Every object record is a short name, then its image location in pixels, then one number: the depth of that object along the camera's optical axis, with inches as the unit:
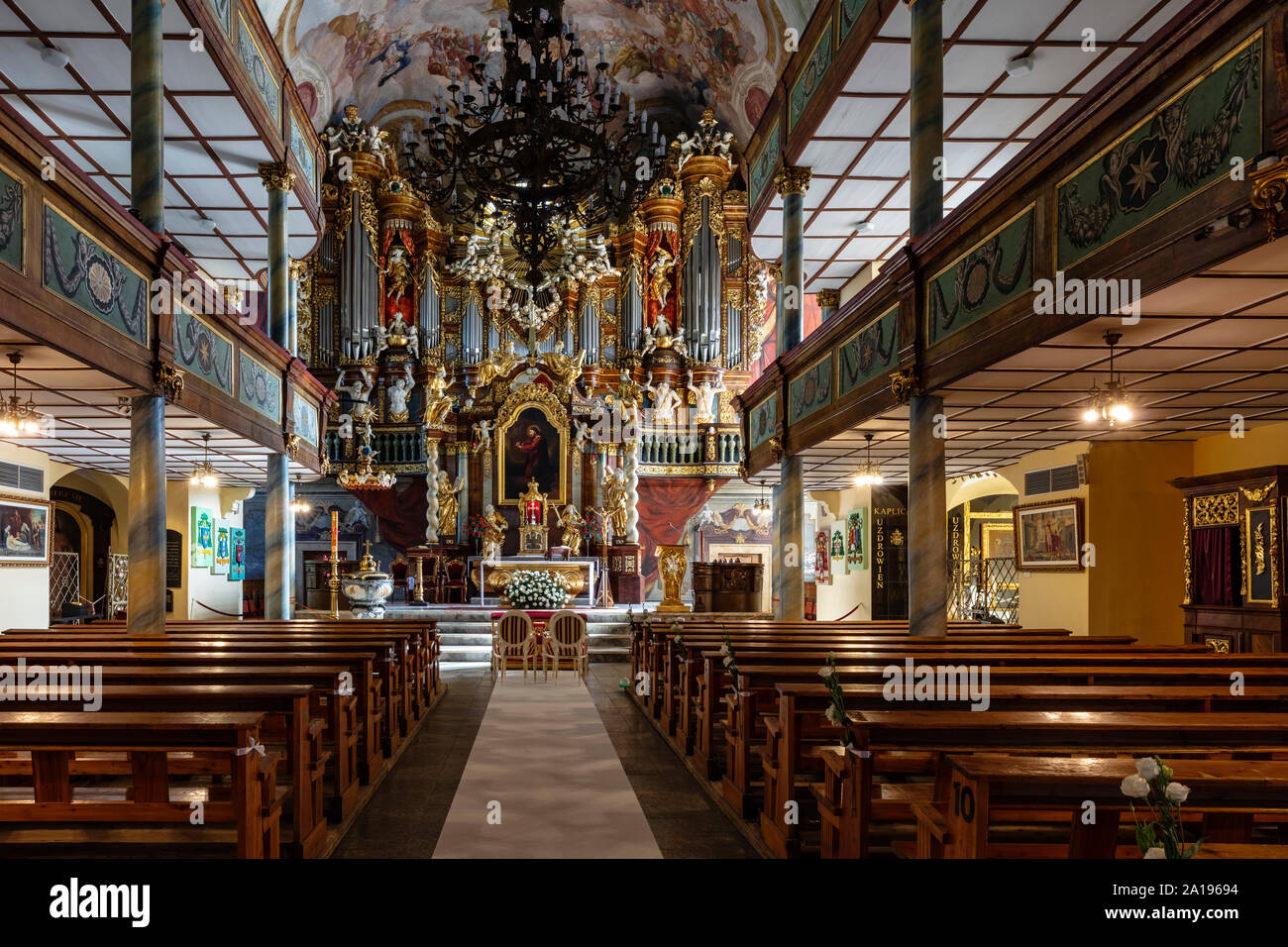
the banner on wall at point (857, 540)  668.7
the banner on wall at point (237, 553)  741.3
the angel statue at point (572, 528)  754.8
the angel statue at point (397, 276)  801.6
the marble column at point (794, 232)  462.9
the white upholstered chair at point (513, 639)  479.5
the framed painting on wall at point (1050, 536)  439.5
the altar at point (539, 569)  714.2
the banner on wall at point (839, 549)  720.3
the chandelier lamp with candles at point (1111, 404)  237.6
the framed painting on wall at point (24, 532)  437.7
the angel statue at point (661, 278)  807.7
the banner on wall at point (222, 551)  711.1
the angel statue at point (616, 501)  770.2
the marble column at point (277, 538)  498.6
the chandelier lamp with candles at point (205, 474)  459.9
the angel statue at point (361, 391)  773.9
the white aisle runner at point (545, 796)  199.0
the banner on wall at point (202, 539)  664.6
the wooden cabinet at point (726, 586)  641.6
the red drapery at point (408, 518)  796.0
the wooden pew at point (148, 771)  143.9
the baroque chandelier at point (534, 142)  386.0
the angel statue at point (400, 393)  791.1
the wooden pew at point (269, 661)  227.3
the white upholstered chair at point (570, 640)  492.1
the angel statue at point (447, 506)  776.9
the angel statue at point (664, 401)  802.2
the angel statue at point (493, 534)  737.0
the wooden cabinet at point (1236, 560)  340.2
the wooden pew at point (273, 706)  172.4
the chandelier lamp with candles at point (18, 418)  271.7
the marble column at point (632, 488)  773.9
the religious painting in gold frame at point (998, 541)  740.0
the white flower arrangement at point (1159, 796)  81.8
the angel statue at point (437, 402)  781.3
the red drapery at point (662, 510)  794.2
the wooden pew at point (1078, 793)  104.5
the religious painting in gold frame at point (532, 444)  796.0
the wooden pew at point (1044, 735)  138.9
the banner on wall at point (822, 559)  766.4
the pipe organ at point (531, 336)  790.5
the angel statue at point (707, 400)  799.1
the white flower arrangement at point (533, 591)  560.7
